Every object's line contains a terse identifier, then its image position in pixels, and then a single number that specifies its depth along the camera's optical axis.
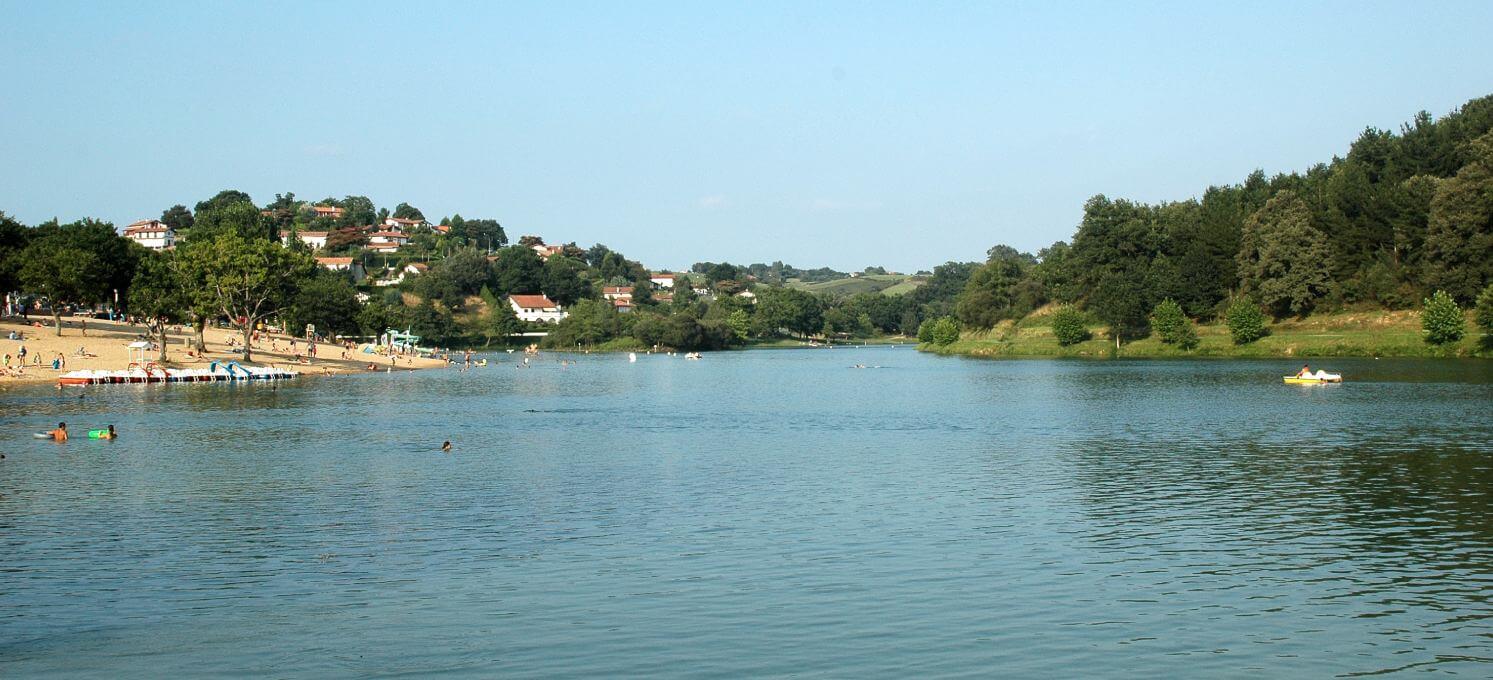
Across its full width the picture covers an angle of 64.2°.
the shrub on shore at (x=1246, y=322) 127.31
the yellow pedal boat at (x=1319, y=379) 84.00
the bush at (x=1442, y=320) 108.12
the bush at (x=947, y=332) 192.38
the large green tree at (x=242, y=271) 109.12
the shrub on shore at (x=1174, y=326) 135.75
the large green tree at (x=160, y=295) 98.31
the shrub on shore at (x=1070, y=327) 149.88
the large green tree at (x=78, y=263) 102.38
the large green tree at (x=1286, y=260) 126.94
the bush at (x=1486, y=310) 102.56
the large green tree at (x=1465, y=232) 113.88
